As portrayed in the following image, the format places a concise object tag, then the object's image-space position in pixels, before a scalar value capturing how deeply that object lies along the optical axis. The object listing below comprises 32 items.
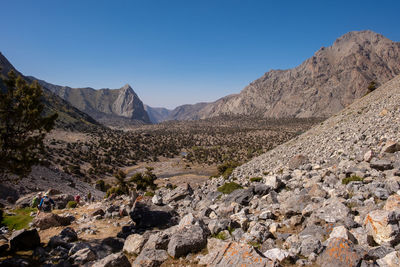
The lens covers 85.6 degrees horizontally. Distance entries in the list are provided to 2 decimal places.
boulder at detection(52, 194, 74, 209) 20.06
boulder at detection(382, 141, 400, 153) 11.80
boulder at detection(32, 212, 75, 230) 12.35
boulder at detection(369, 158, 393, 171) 10.30
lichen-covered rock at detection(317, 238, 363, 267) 4.97
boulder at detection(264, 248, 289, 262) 5.65
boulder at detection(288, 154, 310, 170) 18.64
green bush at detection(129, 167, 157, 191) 36.09
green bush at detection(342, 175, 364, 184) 9.86
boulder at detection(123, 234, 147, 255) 8.12
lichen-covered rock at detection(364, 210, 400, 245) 5.32
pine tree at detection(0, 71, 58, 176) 10.12
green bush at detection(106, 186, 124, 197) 29.45
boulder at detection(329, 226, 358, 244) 5.80
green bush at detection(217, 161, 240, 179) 45.59
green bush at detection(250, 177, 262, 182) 17.55
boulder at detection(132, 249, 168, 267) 6.60
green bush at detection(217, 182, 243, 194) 15.92
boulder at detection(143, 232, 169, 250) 7.54
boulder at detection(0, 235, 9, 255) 8.74
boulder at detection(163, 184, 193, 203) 18.08
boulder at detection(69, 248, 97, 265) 7.92
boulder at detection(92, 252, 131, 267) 6.61
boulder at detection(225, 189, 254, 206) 12.20
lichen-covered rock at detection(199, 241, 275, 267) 5.27
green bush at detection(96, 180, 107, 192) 39.88
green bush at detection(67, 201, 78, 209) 19.51
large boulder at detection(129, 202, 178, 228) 11.61
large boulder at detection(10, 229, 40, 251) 8.89
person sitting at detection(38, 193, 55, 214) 17.17
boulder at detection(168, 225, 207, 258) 6.89
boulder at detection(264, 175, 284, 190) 12.55
